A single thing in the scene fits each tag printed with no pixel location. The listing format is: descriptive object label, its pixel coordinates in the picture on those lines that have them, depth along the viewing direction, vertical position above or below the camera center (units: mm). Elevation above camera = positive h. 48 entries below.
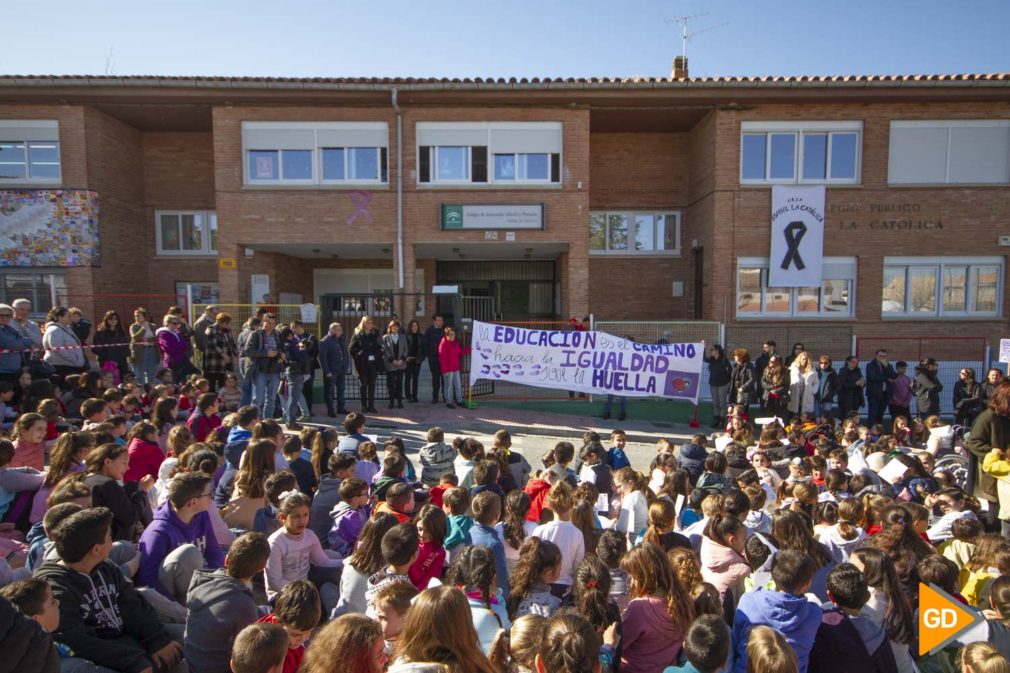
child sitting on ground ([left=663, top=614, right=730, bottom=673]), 2631 -1552
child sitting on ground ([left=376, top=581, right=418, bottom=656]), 3090 -1622
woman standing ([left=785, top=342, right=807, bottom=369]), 12457 -1257
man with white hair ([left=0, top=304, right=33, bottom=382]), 8844 -759
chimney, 19953 +7554
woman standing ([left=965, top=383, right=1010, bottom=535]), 6055 -1456
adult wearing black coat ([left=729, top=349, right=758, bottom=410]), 12039 -1781
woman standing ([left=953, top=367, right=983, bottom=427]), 11602 -2055
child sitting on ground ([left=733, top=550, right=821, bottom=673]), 3062 -1647
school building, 15984 +3126
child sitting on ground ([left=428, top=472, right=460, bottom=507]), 5231 -1687
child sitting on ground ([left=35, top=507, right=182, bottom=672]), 3006 -1619
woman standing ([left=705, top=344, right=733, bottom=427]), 12594 -1788
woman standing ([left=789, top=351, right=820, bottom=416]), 11836 -1800
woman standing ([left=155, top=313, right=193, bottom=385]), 10750 -913
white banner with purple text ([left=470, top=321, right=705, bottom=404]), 12156 -1419
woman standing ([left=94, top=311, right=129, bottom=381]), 11805 -944
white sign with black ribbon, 16484 +1628
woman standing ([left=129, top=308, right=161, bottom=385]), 11289 -1026
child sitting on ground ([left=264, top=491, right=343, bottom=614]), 3982 -1754
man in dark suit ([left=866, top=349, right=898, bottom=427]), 12602 -1945
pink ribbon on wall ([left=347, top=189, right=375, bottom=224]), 16438 +2517
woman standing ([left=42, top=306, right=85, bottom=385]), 9797 -829
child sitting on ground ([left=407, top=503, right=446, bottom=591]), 3920 -1690
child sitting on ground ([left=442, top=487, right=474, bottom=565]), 4359 -1677
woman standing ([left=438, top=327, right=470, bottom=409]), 12609 -1496
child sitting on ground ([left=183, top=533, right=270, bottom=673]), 3029 -1610
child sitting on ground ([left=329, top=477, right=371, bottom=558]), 4625 -1745
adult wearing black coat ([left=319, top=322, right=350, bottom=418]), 11523 -1359
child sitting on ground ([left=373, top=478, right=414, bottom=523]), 4434 -1527
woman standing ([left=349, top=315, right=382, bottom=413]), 11797 -1176
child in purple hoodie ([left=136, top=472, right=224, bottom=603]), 3723 -1617
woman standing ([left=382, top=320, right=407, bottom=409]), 12211 -1175
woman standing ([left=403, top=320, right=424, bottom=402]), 12789 -1239
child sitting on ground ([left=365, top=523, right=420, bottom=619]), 3441 -1505
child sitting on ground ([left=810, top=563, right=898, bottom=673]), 3012 -1744
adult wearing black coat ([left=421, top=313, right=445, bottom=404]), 12961 -1096
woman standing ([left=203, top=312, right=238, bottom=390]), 10734 -1014
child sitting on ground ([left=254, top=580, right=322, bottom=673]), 2895 -1538
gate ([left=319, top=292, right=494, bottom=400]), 13805 -529
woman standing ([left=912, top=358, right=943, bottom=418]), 12688 -1996
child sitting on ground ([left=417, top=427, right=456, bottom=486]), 6281 -1755
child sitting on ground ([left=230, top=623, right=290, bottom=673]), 2438 -1457
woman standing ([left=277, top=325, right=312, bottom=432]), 10812 -1337
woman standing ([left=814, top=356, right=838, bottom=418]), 12467 -1990
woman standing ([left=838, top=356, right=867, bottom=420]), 12577 -1980
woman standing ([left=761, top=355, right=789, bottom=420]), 11984 -1805
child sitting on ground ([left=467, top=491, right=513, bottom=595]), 4055 -1586
